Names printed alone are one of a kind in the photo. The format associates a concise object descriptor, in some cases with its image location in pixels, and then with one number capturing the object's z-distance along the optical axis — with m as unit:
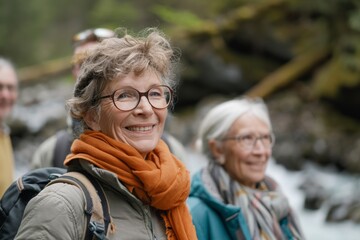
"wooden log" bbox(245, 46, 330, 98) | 13.71
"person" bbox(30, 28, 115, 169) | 3.39
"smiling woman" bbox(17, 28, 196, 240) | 2.04
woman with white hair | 3.11
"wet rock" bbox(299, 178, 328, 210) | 9.98
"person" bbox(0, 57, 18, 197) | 3.81
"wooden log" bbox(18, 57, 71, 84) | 18.16
